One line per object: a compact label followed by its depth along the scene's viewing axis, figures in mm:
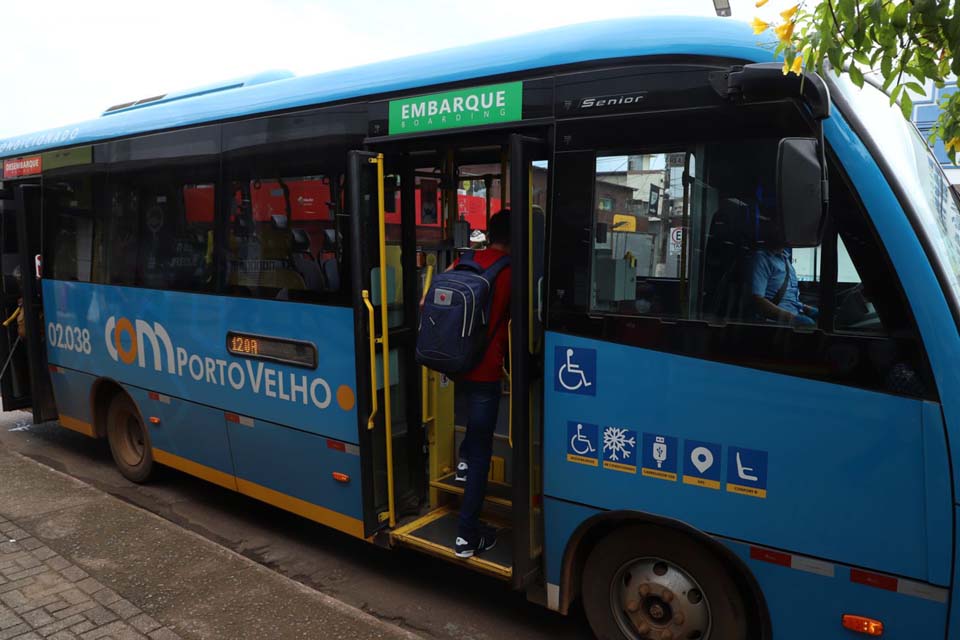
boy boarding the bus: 3754
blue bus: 2656
